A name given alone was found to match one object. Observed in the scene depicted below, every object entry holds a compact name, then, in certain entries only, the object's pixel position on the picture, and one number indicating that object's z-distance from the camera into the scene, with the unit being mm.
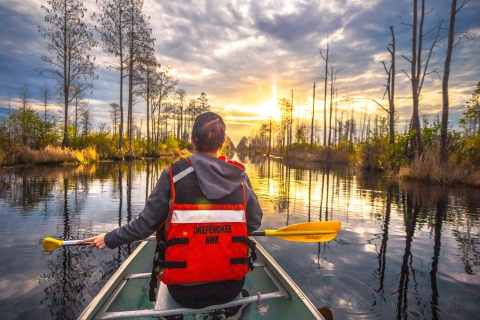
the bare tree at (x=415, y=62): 14491
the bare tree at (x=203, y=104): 53500
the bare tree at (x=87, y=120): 54225
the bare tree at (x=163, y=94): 34712
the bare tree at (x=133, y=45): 25484
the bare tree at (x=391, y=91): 17812
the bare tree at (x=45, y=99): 52906
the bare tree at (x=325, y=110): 33459
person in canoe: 1703
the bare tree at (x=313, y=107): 38819
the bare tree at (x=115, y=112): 58094
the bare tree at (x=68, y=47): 20453
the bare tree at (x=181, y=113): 52162
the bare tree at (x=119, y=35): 24219
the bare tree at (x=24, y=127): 17547
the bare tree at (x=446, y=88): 12930
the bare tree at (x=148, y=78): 26989
